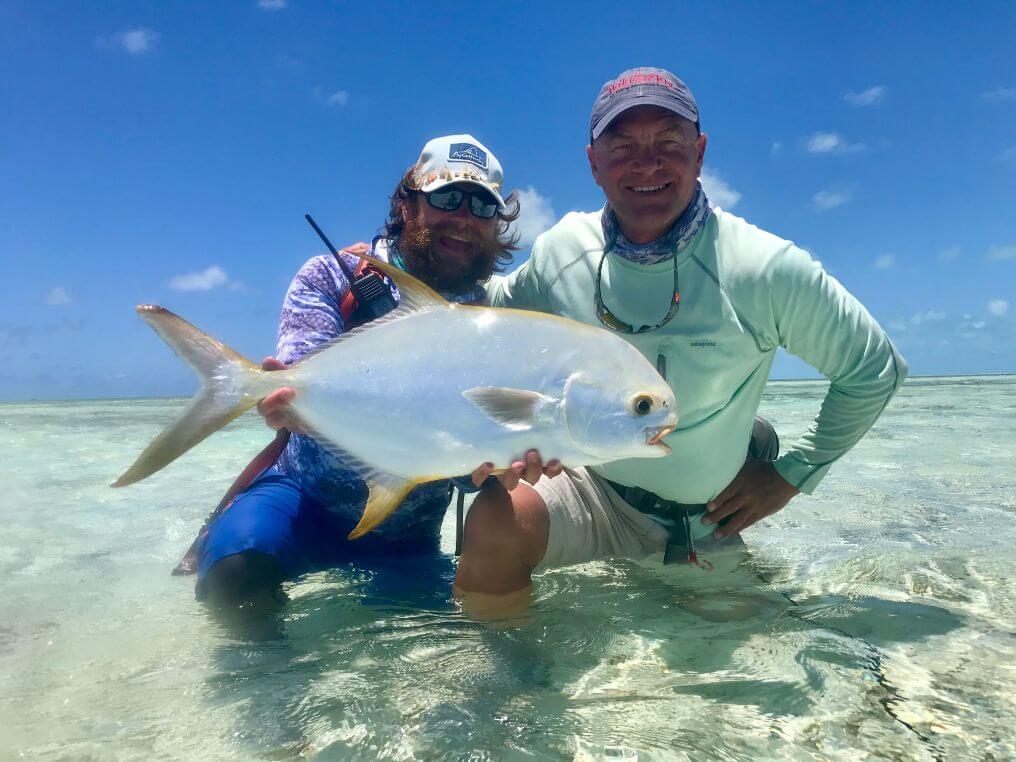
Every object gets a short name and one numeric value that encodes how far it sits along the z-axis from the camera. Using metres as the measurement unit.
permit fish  1.71
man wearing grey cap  2.28
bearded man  2.37
